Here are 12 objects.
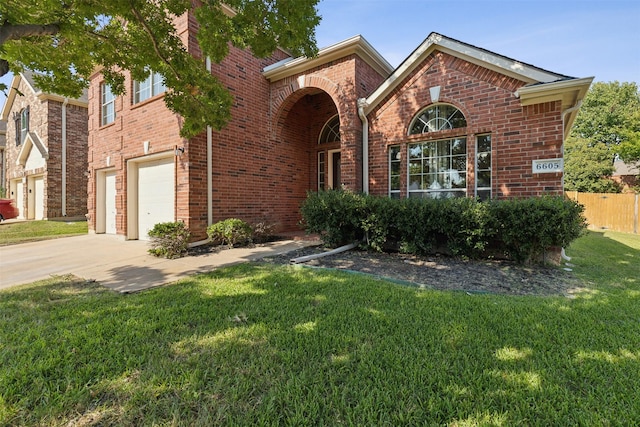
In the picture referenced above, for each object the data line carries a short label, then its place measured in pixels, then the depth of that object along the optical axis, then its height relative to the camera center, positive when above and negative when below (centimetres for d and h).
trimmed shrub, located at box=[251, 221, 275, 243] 842 -52
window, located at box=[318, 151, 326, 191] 1114 +172
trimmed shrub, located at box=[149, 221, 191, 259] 689 -62
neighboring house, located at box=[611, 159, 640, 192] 2297 +266
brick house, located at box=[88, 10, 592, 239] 643 +220
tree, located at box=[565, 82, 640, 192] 2247 +681
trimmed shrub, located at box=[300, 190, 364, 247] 704 -4
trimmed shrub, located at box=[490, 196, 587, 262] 518 -18
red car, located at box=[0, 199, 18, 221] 1510 +38
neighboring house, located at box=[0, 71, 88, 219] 1483 +329
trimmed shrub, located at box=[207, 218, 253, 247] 771 -46
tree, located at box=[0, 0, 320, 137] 495 +340
